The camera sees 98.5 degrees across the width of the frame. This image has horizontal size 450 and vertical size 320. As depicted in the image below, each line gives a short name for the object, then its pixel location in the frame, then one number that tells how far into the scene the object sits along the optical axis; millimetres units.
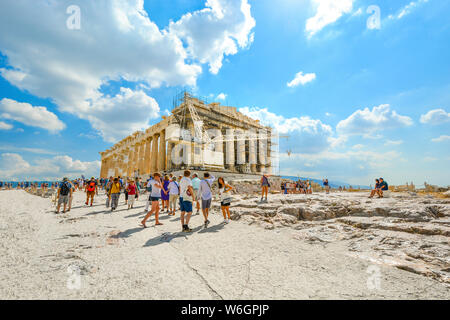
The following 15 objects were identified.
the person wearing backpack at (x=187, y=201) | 5848
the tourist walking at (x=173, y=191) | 8516
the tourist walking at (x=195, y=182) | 8625
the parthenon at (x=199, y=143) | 27016
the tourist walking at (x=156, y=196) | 6547
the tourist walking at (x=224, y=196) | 7301
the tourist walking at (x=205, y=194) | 6636
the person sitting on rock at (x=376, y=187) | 10547
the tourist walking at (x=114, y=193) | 9612
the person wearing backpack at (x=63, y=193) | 9094
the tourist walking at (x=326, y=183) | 17406
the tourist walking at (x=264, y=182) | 9988
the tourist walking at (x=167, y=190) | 9359
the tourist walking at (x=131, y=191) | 10198
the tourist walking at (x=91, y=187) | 11031
